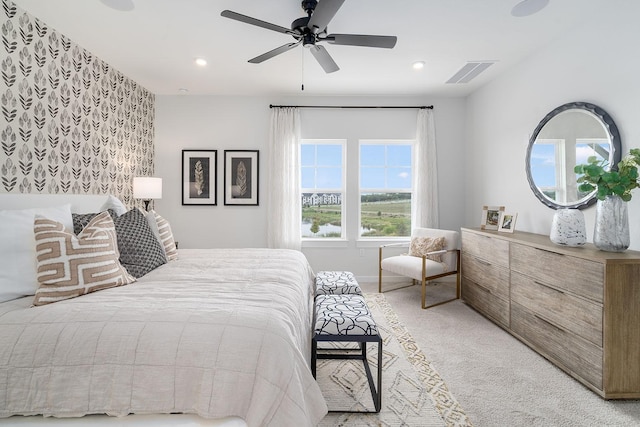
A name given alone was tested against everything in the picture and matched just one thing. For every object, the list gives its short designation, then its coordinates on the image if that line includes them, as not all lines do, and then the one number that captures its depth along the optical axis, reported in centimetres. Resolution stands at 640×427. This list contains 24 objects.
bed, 110
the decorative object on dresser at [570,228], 227
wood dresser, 183
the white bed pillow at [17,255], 157
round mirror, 235
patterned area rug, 169
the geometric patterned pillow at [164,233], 249
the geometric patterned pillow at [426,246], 379
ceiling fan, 195
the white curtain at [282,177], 431
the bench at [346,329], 174
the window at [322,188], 455
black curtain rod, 436
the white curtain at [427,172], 435
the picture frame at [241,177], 439
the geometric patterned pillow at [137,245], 199
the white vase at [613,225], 202
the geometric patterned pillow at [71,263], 147
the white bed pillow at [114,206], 240
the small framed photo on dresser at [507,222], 312
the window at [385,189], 455
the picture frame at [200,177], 439
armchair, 353
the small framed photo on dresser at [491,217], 338
